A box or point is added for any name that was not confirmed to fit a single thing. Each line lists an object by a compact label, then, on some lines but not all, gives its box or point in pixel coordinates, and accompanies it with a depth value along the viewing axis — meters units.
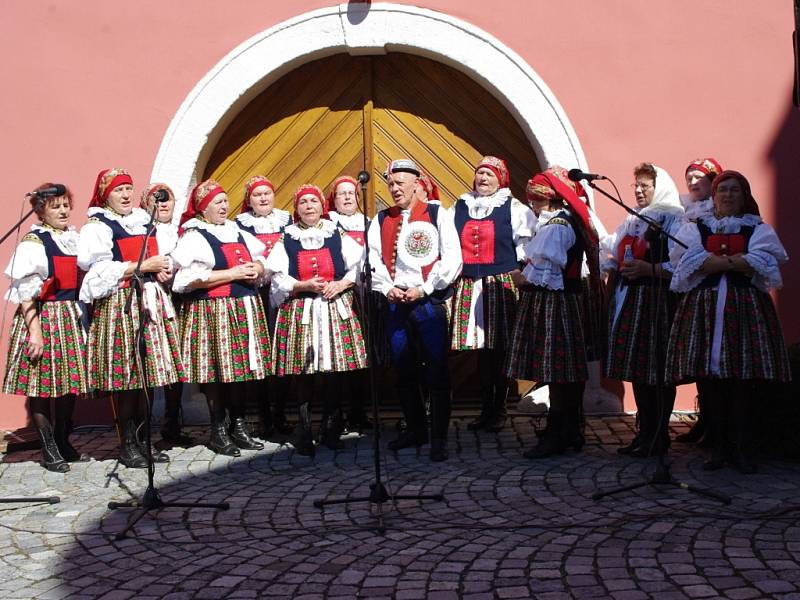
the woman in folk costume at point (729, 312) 5.38
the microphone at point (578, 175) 4.86
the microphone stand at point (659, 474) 4.98
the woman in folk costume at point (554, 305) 5.86
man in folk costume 6.03
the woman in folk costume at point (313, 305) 6.36
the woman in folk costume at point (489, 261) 6.61
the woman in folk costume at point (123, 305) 6.04
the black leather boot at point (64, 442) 6.45
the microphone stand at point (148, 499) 4.93
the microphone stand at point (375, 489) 4.76
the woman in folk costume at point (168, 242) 6.41
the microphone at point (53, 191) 5.04
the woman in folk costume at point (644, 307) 5.88
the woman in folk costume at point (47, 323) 6.16
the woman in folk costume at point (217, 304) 6.30
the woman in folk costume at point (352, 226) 6.67
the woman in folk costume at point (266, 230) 6.75
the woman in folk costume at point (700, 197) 6.14
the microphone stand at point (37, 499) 5.35
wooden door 7.75
